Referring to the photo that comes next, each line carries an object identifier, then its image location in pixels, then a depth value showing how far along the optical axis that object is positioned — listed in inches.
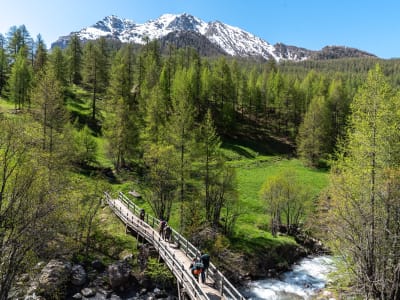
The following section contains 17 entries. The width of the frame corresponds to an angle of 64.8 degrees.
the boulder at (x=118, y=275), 925.8
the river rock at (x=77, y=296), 855.1
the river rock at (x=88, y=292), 870.6
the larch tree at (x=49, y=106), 1152.2
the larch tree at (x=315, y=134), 2331.4
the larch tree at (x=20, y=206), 521.0
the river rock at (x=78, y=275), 905.0
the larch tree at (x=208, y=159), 1252.5
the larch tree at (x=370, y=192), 599.8
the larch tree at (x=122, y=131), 1660.9
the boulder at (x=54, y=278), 832.9
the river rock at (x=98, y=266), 991.0
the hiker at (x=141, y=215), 1146.0
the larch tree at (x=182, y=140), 1182.9
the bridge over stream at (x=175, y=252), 681.6
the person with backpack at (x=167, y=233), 994.5
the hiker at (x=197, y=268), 692.1
